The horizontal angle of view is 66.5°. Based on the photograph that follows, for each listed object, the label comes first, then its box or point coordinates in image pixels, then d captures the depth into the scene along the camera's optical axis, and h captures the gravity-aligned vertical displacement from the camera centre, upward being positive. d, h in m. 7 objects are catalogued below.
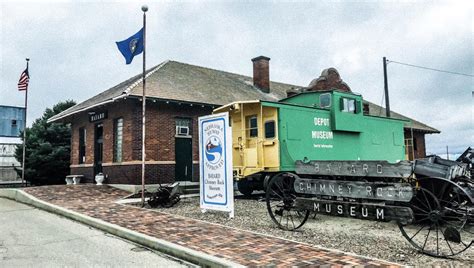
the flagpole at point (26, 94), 20.54 +4.09
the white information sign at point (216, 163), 9.58 -0.01
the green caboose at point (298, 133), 12.16 +1.02
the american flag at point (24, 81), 20.37 +4.85
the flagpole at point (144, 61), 12.05 +3.67
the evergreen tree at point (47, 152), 24.91 +0.95
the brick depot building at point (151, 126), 15.79 +1.85
